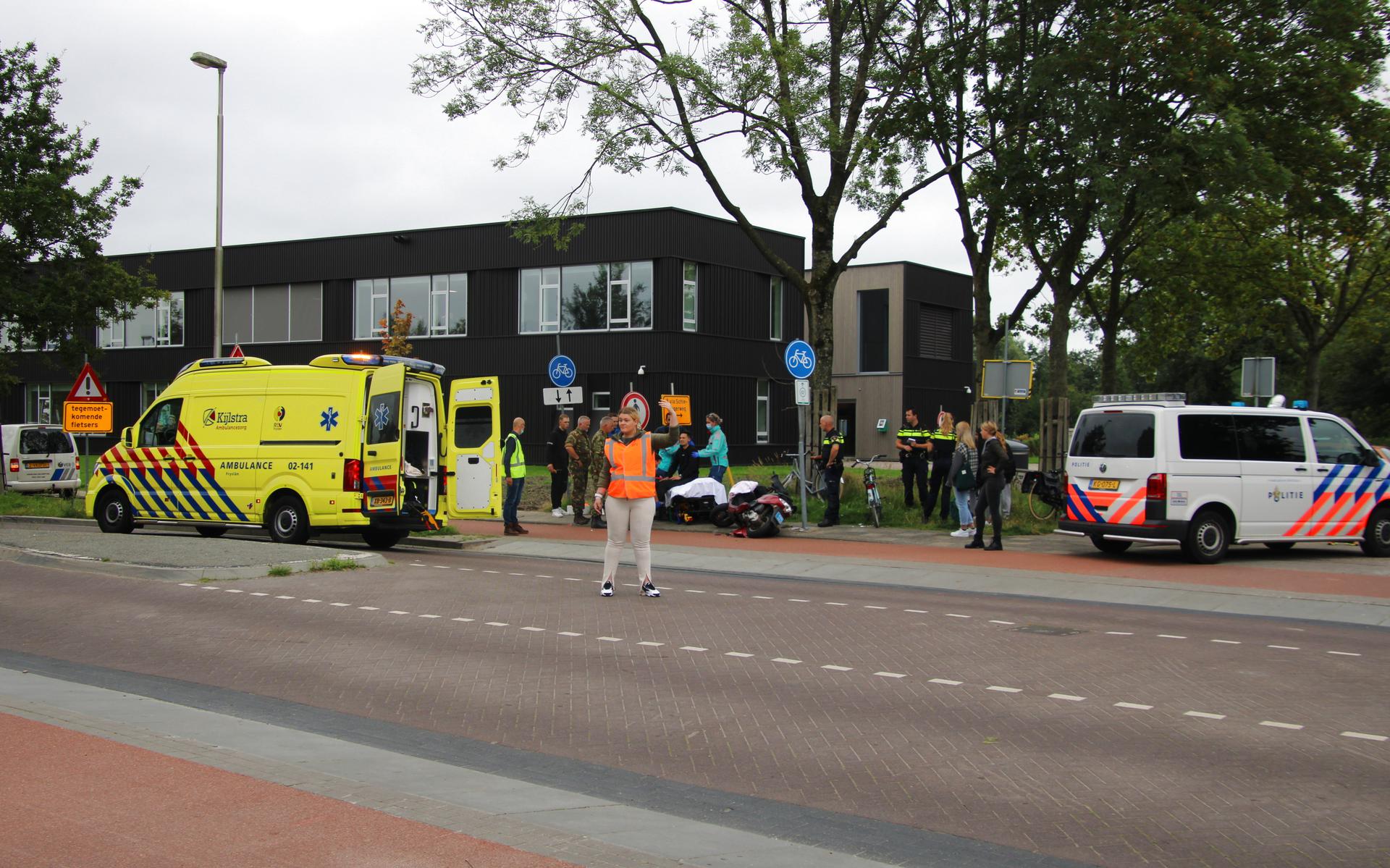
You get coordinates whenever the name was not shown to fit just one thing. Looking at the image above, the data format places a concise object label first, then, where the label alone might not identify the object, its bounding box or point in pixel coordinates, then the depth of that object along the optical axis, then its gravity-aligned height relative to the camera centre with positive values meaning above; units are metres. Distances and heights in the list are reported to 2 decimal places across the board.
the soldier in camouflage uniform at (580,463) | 20.21 -0.33
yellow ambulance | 15.95 -0.14
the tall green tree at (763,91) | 21.45 +6.98
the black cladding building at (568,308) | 37.22 +4.87
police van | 15.00 -0.40
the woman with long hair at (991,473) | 16.31 -0.39
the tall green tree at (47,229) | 25.19 +4.86
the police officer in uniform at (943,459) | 19.48 -0.21
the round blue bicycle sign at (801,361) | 19.12 +1.46
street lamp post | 23.34 +3.82
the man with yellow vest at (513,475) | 19.33 -0.52
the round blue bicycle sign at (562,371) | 21.70 +1.43
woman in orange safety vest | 11.39 -0.46
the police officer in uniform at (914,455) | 19.97 -0.14
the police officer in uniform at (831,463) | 19.69 -0.28
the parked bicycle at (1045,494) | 19.72 -0.82
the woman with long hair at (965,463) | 17.95 -0.26
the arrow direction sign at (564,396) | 21.11 +0.92
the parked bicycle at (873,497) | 19.78 -0.90
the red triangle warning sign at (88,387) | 23.36 +1.15
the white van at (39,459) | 28.11 -0.41
